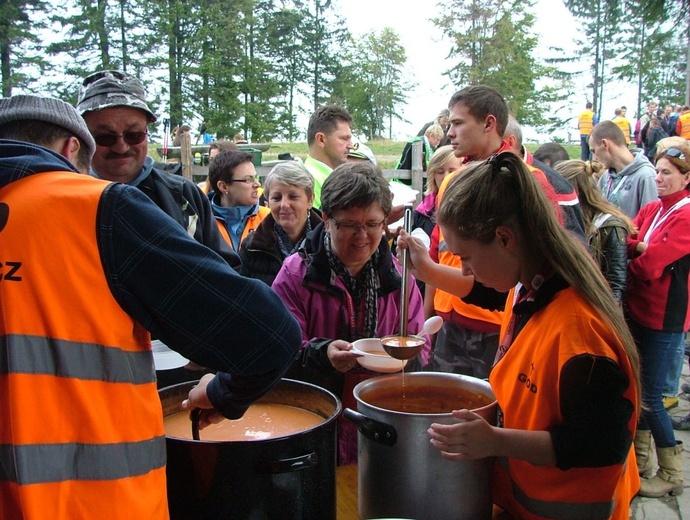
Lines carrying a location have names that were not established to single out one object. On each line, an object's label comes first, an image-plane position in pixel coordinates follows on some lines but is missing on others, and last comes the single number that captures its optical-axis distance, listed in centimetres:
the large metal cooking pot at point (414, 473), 122
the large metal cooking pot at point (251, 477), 112
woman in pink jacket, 201
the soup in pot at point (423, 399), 149
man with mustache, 207
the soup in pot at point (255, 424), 141
